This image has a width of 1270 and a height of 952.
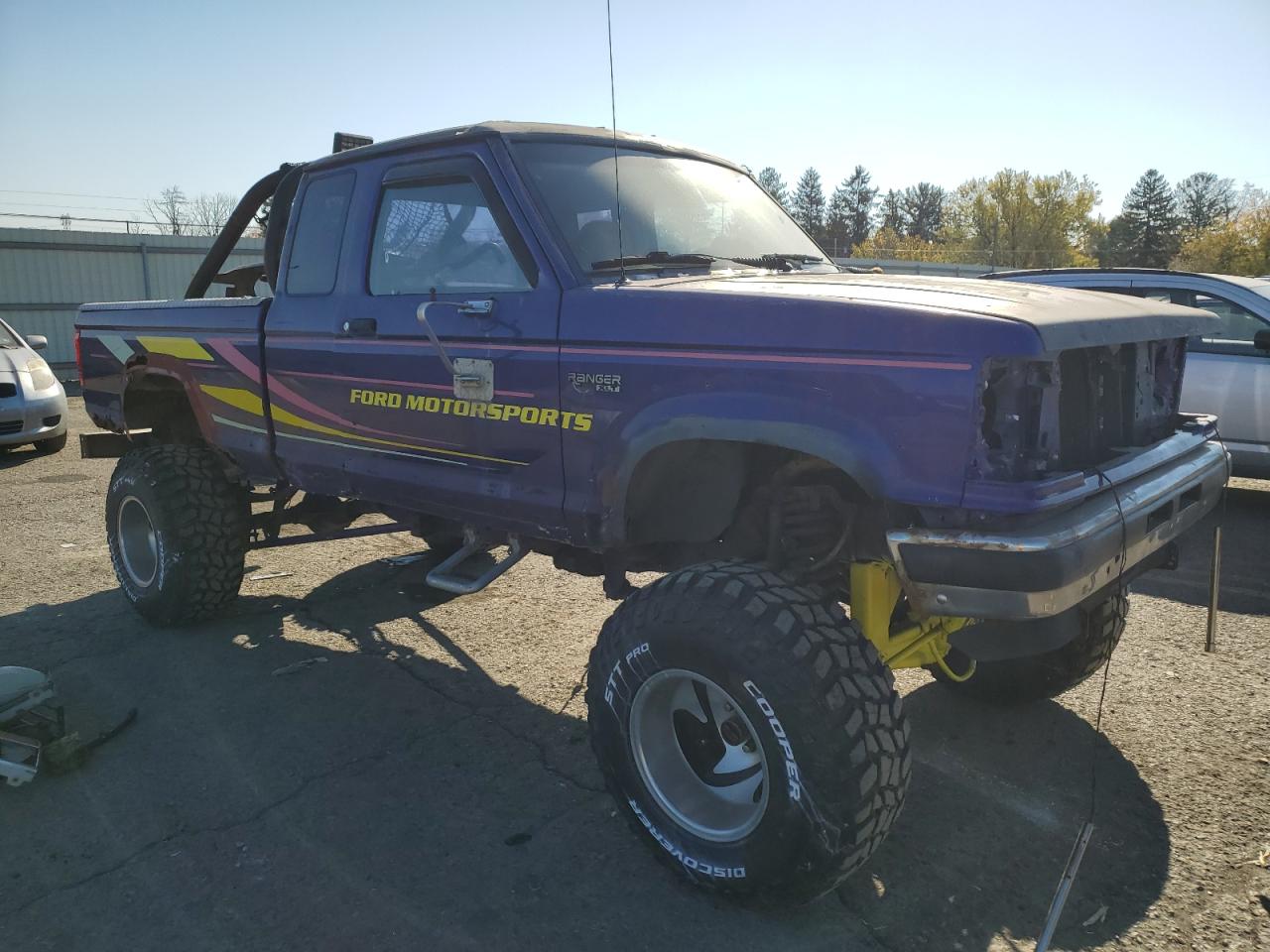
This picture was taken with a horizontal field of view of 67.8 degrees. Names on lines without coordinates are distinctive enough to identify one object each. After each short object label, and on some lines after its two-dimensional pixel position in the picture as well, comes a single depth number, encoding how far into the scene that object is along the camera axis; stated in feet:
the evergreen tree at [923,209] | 231.09
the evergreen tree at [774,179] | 159.63
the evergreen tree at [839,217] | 230.68
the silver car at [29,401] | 30.83
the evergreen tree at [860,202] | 240.53
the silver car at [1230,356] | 22.12
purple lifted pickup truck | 7.73
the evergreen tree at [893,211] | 234.38
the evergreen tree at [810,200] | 230.54
